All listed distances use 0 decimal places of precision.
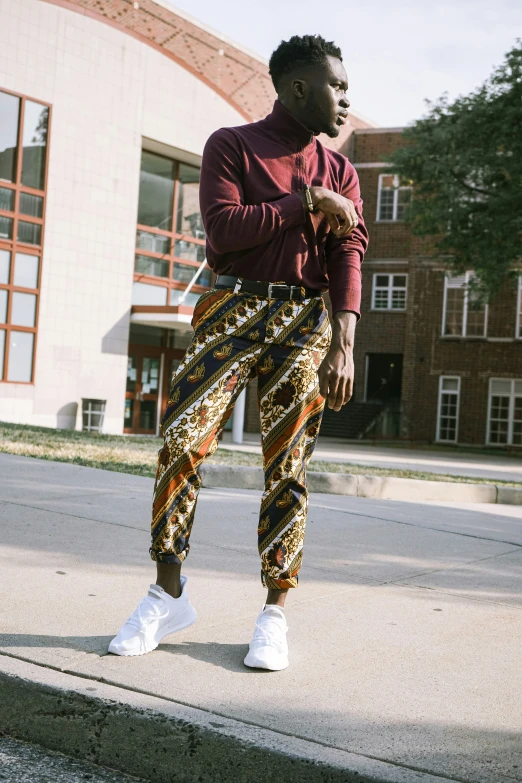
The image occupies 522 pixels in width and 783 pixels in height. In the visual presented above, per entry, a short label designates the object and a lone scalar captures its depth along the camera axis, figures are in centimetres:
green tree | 2273
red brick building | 3209
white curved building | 1981
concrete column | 2351
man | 296
